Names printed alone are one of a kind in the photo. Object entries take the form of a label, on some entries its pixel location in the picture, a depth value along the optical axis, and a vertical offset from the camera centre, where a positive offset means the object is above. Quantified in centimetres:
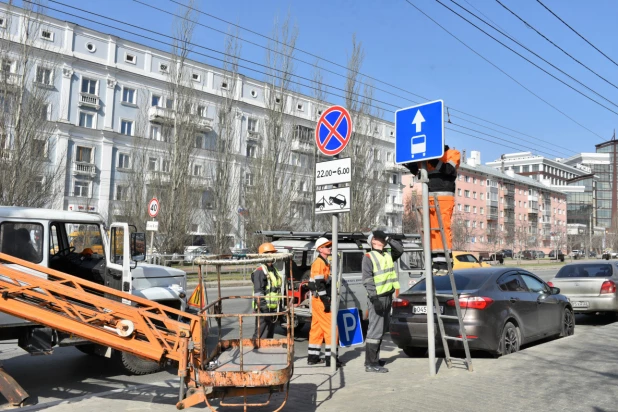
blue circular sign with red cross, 741 +161
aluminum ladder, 706 -100
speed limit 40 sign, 1970 +97
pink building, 8406 +683
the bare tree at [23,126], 2586 +525
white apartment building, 4125 +1043
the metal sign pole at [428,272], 688 -38
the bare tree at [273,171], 3647 +485
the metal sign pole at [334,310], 750 -101
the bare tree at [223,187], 3656 +348
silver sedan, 1248 -89
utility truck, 668 -46
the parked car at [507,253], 8269 -88
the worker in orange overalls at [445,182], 704 +86
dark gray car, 792 -106
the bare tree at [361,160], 3881 +625
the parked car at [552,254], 9939 -90
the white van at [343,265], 1057 -55
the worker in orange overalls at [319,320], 827 -130
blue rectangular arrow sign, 681 +152
